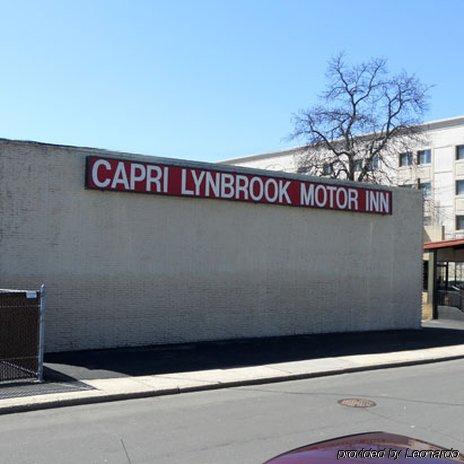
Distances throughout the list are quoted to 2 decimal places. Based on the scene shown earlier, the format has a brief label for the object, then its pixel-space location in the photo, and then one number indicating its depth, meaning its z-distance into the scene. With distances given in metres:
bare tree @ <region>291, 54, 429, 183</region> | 49.50
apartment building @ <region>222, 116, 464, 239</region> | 60.47
